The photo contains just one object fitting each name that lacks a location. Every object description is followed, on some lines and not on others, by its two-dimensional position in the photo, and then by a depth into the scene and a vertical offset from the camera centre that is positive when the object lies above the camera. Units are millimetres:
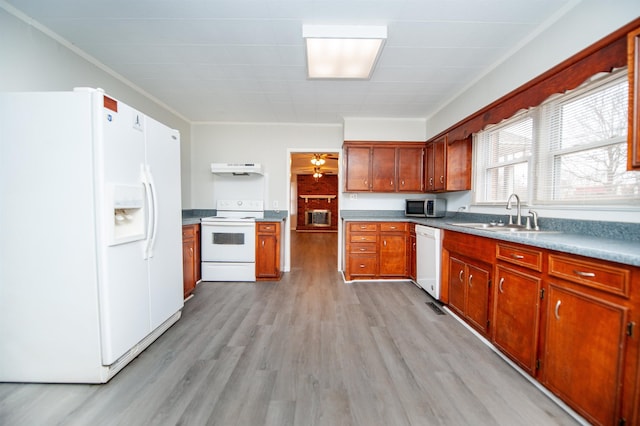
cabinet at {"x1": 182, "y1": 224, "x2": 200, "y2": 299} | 3057 -692
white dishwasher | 2862 -658
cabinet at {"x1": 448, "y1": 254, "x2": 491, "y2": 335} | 2090 -797
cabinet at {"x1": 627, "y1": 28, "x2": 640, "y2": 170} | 1188 +515
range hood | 3879 +563
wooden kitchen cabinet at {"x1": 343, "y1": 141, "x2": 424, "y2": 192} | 3996 +599
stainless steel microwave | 3861 -41
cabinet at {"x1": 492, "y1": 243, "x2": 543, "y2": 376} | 1573 -683
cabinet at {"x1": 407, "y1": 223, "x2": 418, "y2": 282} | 3508 -706
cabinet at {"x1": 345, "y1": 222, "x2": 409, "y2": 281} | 3695 -695
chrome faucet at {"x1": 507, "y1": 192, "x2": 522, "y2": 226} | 2277 -67
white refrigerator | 1527 -210
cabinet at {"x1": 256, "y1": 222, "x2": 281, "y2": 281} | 3742 -692
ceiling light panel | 1972 +1370
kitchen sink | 1937 -213
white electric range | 3660 -665
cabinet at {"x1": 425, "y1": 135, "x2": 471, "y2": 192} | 3260 +534
